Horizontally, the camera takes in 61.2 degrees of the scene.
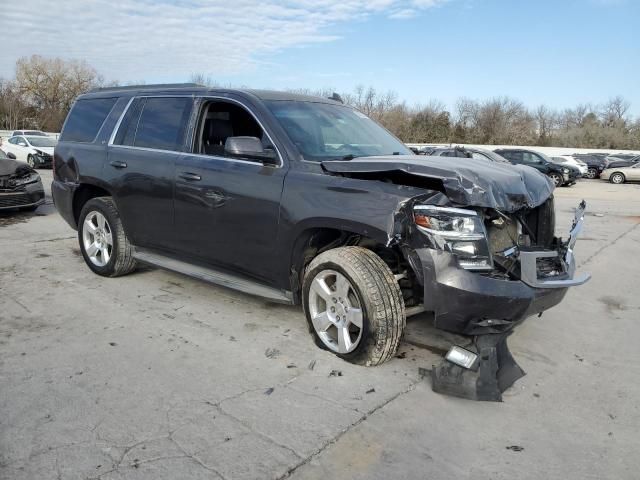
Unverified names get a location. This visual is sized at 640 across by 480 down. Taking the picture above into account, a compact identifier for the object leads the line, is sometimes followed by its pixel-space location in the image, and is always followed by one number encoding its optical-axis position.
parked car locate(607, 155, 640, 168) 29.41
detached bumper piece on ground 3.40
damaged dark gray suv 3.37
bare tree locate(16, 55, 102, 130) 59.69
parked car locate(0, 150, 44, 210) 9.71
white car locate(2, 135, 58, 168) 22.42
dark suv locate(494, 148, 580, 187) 23.94
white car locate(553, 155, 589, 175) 26.03
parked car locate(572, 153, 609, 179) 32.16
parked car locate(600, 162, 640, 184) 28.02
